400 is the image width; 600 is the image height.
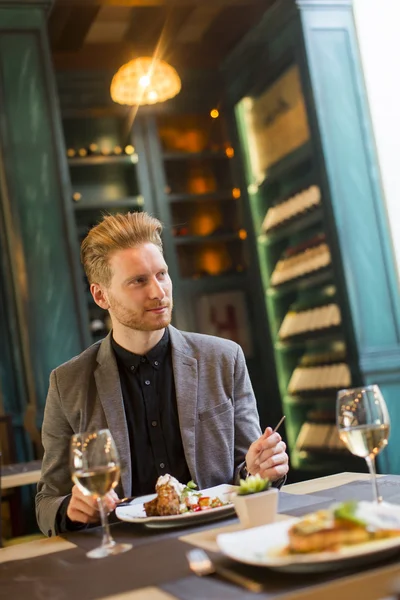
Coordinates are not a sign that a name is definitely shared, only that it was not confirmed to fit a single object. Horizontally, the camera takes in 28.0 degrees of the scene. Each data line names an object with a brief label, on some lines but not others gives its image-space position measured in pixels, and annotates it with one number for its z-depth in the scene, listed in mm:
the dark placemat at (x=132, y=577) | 1036
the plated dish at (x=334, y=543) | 1030
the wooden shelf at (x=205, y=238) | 6570
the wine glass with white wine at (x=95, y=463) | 1346
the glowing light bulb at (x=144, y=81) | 5576
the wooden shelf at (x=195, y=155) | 6596
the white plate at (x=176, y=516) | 1522
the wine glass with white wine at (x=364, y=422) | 1356
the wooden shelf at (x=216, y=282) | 6609
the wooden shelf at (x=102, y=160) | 6312
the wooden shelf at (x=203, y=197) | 6582
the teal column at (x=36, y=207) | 5246
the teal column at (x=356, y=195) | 5312
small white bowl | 1354
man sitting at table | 2059
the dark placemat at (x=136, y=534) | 1483
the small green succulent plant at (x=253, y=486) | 1375
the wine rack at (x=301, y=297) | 5629
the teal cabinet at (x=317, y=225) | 5355
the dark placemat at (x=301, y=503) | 1486
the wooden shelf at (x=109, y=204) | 6312
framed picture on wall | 6668
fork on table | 1045
